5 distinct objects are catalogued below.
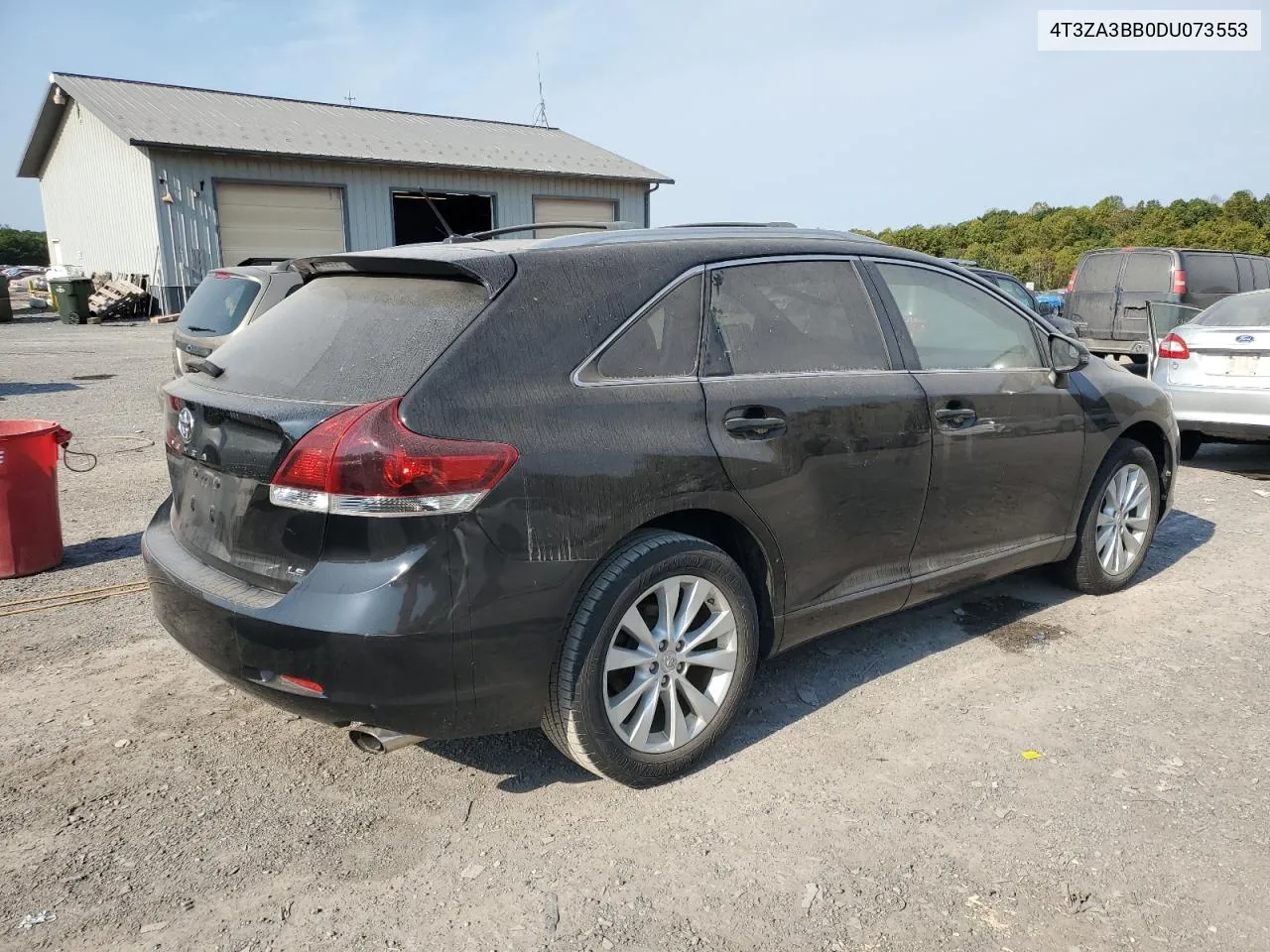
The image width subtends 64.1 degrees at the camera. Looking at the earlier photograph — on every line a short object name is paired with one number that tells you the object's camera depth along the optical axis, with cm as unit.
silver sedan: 776
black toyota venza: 280
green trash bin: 2498
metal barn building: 2334
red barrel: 519
